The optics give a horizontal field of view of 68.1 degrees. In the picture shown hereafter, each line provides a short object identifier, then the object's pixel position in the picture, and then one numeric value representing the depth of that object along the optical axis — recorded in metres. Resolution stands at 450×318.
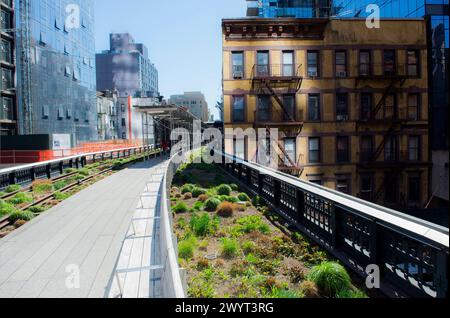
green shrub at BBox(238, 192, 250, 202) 11.00
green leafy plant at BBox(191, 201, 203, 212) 9.60
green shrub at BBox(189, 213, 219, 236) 7.36
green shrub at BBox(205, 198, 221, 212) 9.65
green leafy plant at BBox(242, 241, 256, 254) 6.29
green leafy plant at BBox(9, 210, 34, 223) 9.44
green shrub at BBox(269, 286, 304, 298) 4.32
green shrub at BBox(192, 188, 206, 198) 11.67
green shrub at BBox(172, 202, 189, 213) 9.46
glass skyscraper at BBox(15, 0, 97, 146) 42.16
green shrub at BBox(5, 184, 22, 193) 13.32
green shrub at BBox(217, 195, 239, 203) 10.62
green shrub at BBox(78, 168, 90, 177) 18.64
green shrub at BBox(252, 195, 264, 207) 10.44
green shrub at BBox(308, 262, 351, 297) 4.56
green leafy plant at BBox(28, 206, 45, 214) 10.58
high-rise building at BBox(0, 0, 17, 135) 39.41
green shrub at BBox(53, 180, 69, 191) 14.37
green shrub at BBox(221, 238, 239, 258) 6.06
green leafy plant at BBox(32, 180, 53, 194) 13.80
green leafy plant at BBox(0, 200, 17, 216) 9.77
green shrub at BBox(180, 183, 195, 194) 12.35
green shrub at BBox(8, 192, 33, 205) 11.49
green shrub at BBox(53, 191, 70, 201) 12.49
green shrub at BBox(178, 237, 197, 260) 6.04
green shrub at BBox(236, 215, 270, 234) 7.45
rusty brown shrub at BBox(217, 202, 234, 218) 8.95
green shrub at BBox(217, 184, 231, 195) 11.84
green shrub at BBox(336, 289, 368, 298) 4.31
